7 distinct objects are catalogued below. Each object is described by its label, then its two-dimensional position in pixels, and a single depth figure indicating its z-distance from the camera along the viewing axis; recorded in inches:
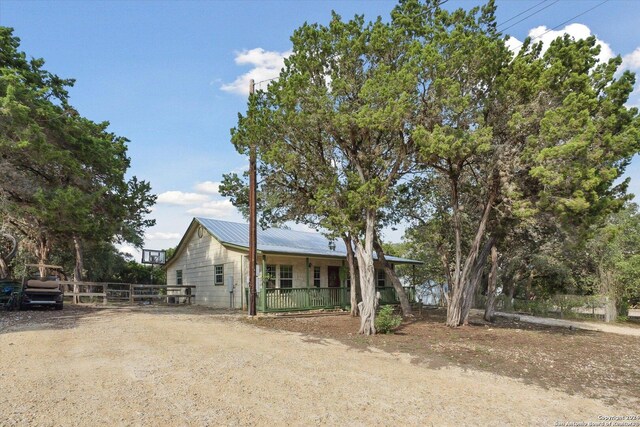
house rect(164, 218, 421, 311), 713.0
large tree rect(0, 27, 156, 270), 536.7
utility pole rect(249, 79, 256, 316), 561.9
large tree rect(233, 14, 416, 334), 436.5
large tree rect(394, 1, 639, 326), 397.7
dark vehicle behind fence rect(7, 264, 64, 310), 591.5
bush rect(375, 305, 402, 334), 454.0
